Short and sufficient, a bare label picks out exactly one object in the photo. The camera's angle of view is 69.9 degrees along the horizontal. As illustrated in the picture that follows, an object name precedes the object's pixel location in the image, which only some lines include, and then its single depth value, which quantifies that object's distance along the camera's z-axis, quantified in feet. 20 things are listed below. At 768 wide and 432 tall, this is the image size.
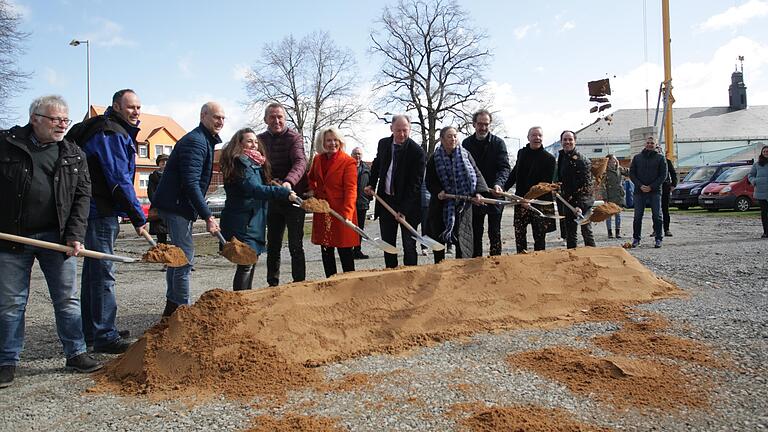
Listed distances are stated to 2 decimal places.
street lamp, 83.54
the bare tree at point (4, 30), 57.16
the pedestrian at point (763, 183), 31.65
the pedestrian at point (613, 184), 34.78
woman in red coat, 17.49
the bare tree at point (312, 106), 125.59
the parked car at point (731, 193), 57.26
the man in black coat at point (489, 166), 19.90
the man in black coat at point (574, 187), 22.77
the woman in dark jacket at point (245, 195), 14.92
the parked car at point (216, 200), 56.70
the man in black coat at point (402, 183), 18.66
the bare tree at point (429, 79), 125.08
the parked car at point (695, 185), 64.28
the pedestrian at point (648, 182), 29.30
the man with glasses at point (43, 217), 11.25
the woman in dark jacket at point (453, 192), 18.84
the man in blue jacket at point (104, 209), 13.25
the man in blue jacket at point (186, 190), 13.97
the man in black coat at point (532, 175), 21.49
